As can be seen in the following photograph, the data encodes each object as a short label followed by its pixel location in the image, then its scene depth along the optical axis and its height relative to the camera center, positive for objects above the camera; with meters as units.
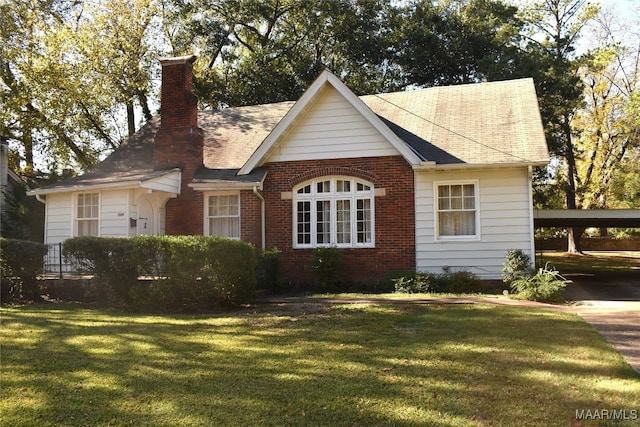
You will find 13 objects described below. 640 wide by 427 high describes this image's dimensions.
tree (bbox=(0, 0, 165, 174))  24.94 +8.27
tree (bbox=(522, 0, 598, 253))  27.17 +8.41
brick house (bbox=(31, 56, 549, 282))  14.16 +1.56
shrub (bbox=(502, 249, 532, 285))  13.26 -0.71
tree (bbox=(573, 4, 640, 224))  33.78 +6.95
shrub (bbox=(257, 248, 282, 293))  13.97 -0.79
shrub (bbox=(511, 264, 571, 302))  11.78 -1.12
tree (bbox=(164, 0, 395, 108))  29.88 +11.40
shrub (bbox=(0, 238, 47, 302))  12.17 -0.58
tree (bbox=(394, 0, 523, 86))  29.64 +11.10
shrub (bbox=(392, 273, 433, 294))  13.51 -1.15
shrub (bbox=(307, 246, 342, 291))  14.37 -0.72
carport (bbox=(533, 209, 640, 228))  17.22 +0.76
